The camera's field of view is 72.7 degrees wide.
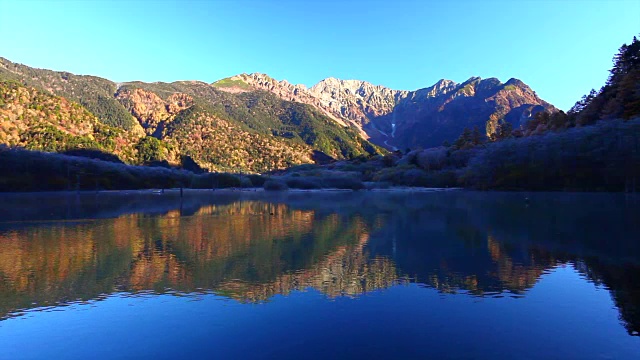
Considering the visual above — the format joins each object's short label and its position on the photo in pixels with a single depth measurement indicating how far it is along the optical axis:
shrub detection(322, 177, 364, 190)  113.47
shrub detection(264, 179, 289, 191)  109.56
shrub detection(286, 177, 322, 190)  117.24
